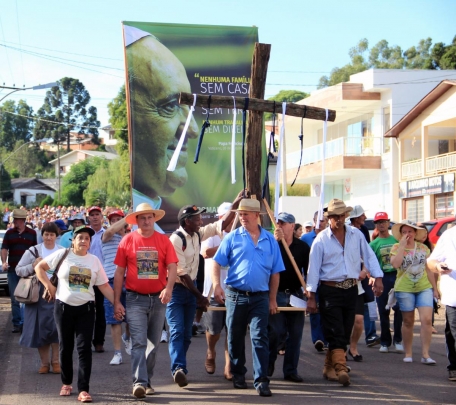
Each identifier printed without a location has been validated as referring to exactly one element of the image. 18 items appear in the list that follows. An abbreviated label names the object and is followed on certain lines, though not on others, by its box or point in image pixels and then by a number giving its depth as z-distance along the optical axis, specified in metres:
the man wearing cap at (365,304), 10.66
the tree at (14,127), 132.50
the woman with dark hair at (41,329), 9.43
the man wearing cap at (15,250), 13.44
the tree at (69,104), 113.69
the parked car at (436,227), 19.78
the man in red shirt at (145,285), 7.96
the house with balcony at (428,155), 33.34
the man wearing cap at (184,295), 8.45
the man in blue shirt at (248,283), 8.21
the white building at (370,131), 36.97
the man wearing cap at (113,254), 10.26
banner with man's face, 13.02
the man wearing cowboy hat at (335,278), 8.75
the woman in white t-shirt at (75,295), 8.07
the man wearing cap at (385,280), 11.33
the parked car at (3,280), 20.78
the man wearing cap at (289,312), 8.88
